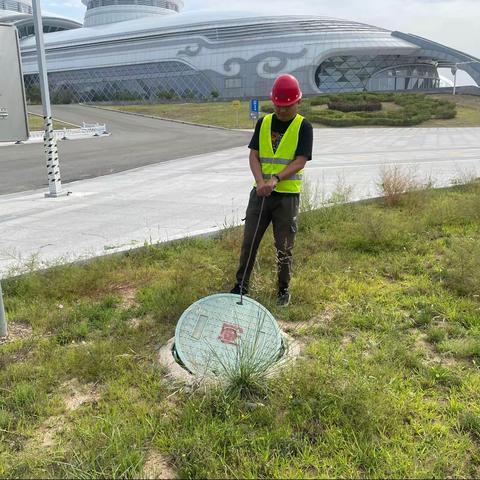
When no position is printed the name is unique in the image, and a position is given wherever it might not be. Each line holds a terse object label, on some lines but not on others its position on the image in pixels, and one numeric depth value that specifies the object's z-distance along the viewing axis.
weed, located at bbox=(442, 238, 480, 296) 4.14
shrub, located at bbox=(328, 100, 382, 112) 40.09
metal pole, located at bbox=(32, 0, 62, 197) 9.93
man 3.63
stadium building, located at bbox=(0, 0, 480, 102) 73.94
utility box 3.59
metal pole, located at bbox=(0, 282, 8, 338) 3.58
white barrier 27.39
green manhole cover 2.90
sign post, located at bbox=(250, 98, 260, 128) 28.54
